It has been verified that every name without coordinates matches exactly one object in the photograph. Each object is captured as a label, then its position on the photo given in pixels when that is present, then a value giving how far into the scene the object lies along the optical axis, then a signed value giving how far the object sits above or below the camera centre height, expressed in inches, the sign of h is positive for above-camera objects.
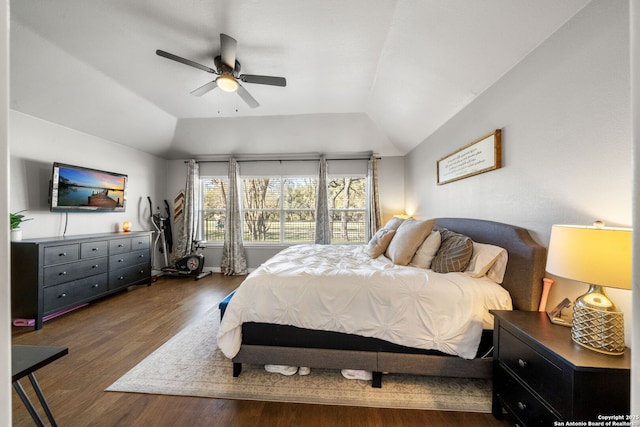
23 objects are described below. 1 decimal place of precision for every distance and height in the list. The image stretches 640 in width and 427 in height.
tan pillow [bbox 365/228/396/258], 101.7 -11.8
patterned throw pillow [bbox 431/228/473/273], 73.7 -12.4
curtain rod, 186.1 +45.6
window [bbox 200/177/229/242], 200.5 +9.5
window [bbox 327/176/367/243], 192.1 +7.1
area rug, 61.7 -46.5
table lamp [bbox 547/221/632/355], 39.0 -9.7
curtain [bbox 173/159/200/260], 190.2 +1.3
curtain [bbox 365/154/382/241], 179.5 +13.2
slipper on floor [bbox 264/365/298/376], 69.9 -44.4
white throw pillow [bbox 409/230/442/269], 82.0 -12.3
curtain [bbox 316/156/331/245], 184.9 +4.0
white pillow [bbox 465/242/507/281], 69.5 -13.0
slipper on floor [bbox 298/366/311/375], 70.1 -44.9
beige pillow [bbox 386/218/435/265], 85.8 -9.0
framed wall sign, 80.7 +22.3
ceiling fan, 82.5 +54.4
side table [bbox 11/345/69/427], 37.8 -23.4
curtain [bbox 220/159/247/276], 185.6 -13.1
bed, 62.6 -33.2
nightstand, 38.4 -28.6
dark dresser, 99.1 -24.2
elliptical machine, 173.5 -27.6
